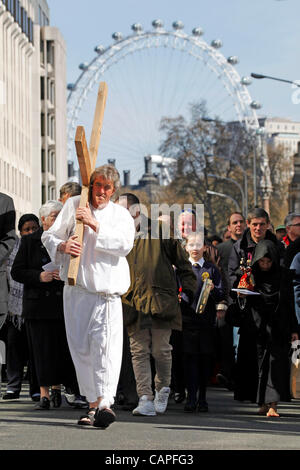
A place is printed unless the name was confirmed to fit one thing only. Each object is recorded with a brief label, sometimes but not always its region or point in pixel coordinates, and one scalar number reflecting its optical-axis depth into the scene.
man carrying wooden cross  9.23
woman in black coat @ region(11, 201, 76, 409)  11.00
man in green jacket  10.86
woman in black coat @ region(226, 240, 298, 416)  10.95
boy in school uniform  11.41
